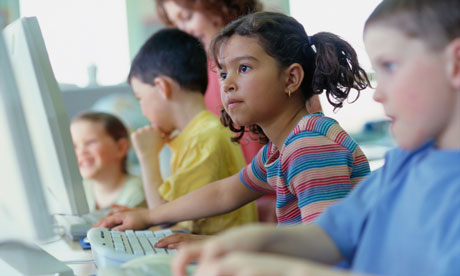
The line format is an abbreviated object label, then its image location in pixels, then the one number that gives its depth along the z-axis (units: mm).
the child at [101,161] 2084
